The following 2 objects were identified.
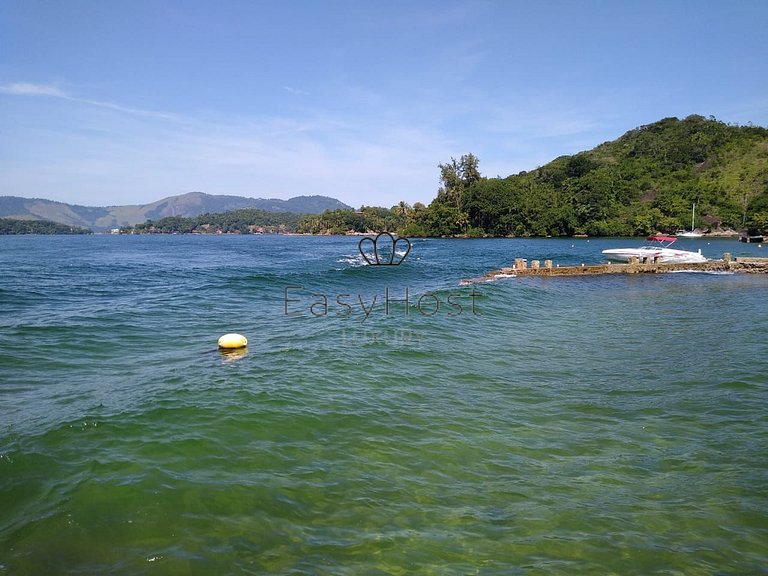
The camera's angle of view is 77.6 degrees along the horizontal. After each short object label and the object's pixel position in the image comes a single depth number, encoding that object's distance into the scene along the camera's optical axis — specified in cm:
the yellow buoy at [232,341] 1205
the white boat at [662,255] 3724
